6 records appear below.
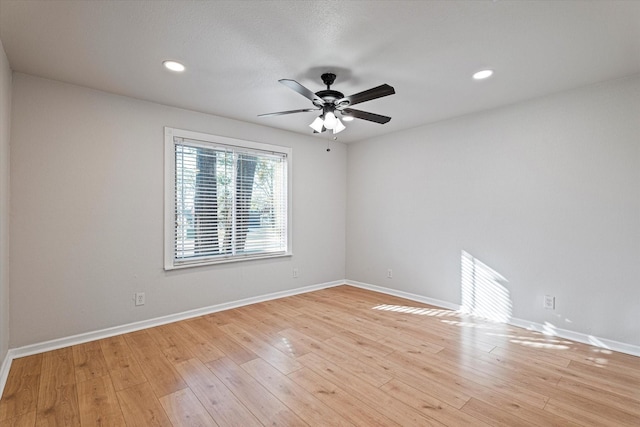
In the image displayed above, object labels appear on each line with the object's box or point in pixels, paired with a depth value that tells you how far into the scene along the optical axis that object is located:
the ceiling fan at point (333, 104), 2.46
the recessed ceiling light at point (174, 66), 2.54
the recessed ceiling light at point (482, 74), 2.69
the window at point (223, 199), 3.58
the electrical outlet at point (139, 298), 3.29
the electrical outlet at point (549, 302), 3.17
